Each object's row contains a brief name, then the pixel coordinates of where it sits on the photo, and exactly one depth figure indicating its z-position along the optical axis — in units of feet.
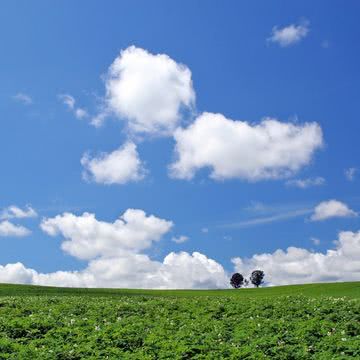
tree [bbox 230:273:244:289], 398.83
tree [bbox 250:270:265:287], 413.49
